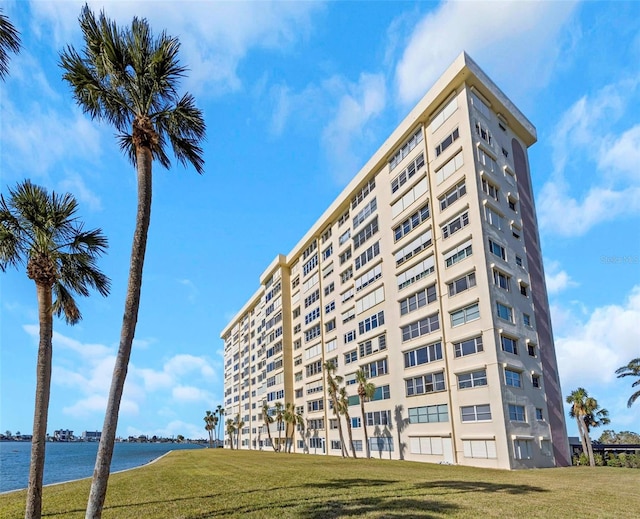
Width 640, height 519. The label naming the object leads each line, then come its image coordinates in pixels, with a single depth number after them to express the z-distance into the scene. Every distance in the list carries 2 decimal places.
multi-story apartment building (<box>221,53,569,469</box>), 36.66
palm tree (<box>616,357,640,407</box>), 48.29
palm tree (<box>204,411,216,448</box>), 140.62
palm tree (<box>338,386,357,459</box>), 52.97
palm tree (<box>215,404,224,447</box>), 130.76
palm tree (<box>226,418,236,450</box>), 114.50
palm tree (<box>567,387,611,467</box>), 45.04
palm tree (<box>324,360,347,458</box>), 54.88
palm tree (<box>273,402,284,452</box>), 76.59
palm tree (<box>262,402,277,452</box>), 82.44
